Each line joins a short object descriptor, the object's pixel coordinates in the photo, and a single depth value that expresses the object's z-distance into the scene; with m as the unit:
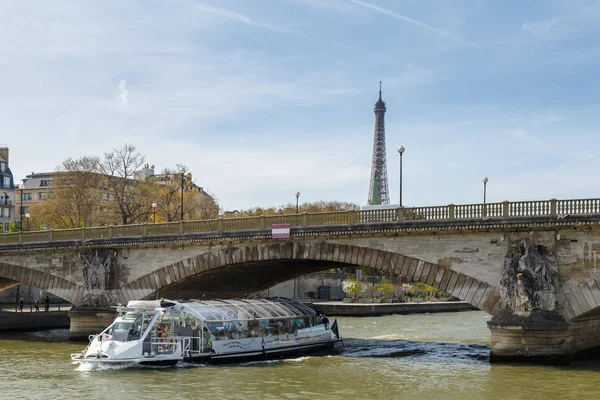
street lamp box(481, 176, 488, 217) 48.94
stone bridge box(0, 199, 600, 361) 38.41
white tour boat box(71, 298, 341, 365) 38.62
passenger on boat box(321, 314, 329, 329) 48.06
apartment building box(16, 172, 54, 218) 135.38
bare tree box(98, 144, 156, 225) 85.12
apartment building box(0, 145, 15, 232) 122.69
